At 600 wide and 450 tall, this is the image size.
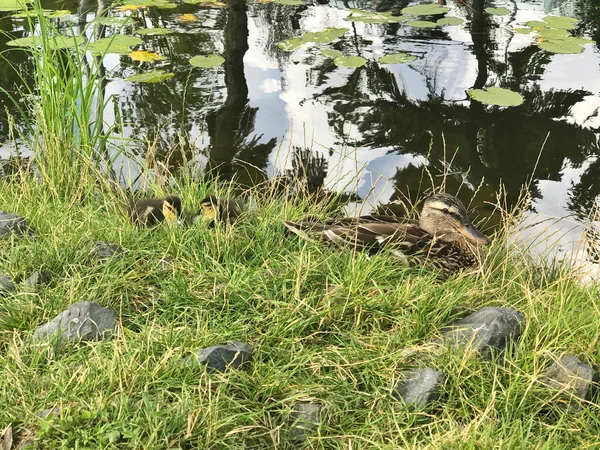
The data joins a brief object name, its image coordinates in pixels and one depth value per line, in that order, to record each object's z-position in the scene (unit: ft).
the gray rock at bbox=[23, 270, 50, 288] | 8.41
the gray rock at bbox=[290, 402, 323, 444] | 6.68
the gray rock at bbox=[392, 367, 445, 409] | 7.06
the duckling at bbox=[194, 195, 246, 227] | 10.30
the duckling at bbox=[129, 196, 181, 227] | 10.33
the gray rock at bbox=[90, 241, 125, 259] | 9.07
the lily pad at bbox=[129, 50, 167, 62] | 20.02
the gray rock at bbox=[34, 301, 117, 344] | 7.43
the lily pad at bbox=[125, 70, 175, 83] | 18.84
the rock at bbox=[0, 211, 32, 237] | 9.60
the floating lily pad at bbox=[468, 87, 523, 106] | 17.70
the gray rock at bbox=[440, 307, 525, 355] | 7.64
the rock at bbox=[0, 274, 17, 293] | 8.24
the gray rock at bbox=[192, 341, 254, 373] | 7.10
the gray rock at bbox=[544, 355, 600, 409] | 7.22
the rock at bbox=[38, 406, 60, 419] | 6.38
